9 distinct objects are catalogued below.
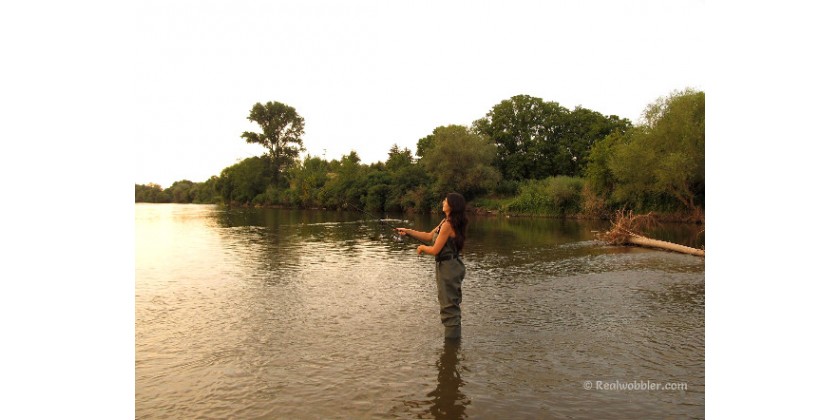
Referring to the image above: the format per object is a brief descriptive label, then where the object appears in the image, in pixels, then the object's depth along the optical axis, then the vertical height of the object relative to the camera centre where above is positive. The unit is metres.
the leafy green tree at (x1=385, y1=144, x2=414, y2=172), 72.86 +6.96
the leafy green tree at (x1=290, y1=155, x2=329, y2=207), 75.44 +4.18
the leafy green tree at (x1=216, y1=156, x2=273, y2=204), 92.25 +5.23
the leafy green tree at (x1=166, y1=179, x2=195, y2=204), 136.00 +4.06
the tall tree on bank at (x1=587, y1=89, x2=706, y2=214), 34.44 +3.59
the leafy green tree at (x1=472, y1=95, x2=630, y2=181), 62.59 +9.54
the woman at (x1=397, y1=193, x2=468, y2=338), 7.16 -0.71
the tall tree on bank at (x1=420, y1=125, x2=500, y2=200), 55.53 +4.94
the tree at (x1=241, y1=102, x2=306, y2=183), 91.19 +13.86
